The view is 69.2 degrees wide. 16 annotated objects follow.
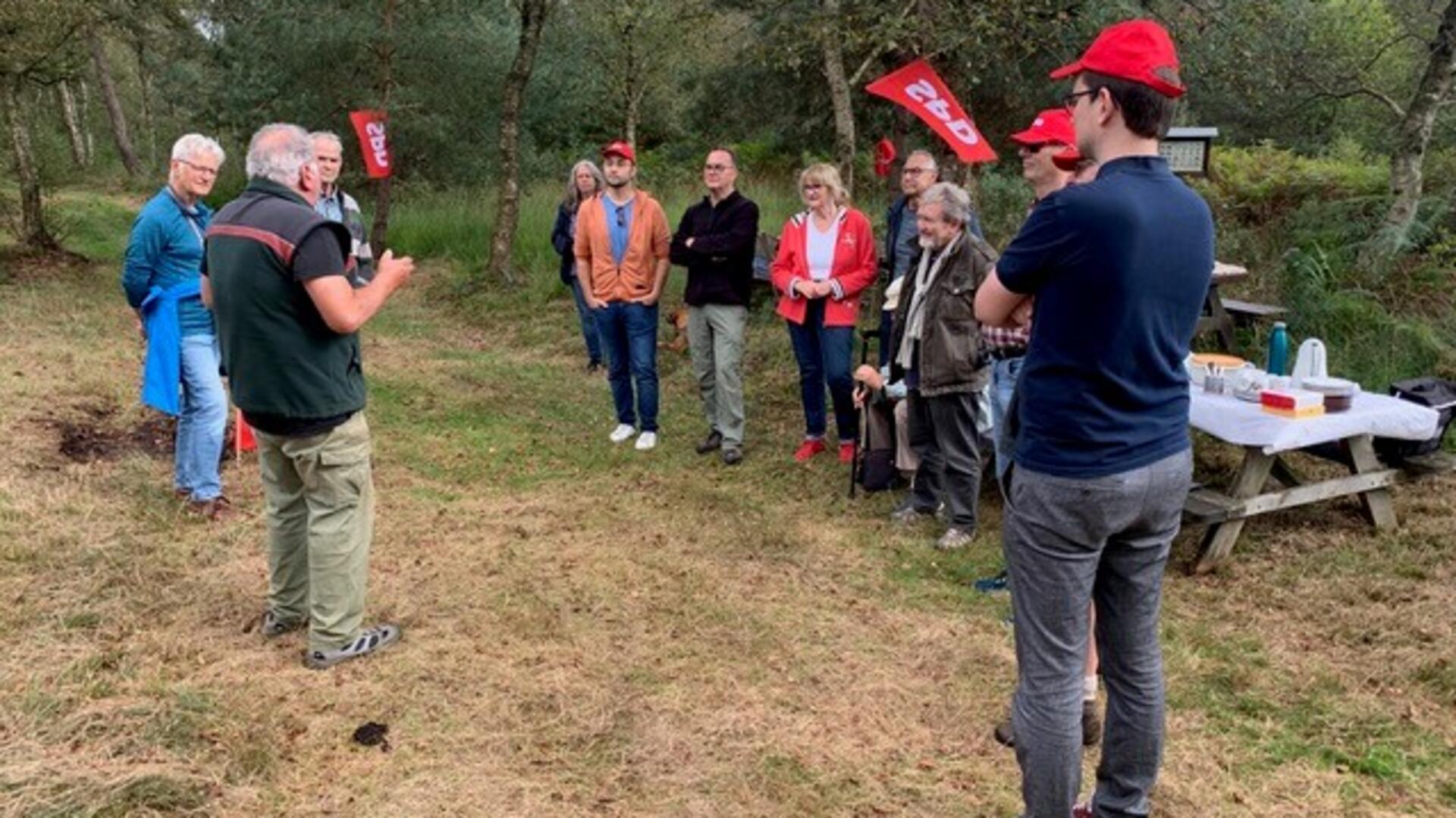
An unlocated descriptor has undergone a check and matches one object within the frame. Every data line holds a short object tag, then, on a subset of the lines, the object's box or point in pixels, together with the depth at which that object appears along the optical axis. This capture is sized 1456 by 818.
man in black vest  3.04
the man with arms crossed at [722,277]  5.58
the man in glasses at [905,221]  5.17
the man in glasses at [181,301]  4.34
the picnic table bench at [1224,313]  6.20
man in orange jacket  5.82
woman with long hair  7.52
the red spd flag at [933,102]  5.50
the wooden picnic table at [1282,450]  4.05
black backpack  4.55
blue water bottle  4.55
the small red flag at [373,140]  10.36
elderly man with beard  4.30
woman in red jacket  5.34
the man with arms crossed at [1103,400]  1.98
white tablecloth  4.01
